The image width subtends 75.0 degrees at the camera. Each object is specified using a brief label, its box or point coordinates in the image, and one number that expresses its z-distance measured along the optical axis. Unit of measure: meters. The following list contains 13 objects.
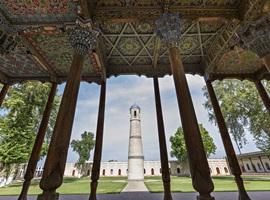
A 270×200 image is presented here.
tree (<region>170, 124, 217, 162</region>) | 33.62
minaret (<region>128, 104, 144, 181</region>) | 30.09
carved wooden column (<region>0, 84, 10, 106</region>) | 8.69
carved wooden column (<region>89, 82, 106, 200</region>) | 6.64
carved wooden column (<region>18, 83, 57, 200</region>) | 7.26
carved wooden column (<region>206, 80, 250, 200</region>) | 6.51
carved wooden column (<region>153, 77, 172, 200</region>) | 6.46
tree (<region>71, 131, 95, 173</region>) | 41.66
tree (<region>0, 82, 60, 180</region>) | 15.01
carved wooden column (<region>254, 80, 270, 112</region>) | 8.59
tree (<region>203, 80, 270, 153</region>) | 13.62
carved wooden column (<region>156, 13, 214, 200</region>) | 2.80
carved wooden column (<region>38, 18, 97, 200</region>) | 2.80
